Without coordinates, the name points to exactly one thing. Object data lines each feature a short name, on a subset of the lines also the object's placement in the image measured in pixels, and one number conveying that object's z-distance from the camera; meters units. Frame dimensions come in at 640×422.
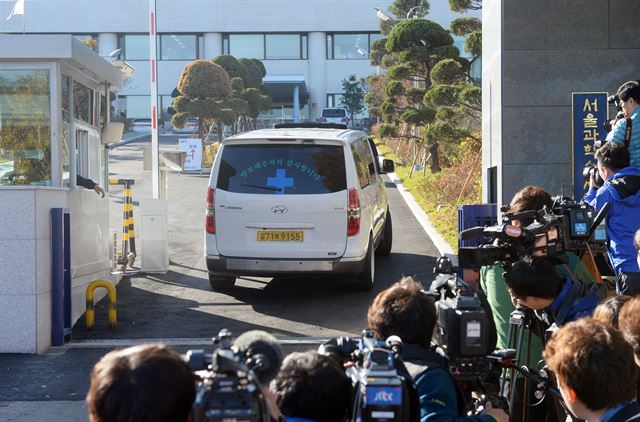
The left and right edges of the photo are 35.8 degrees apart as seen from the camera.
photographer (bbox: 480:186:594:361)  5.12
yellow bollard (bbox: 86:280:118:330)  10.29
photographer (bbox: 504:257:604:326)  4.66
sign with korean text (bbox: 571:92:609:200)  10.91
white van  11.45
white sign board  35.88
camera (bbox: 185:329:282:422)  2.69
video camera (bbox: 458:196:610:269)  4.53
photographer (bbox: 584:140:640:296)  6.69
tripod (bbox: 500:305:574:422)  4.64
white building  65.50
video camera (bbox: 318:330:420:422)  3.08
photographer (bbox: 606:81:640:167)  7.74
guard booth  9.37
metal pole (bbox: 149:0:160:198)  15.54
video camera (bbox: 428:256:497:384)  3.78
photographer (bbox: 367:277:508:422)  3.52
